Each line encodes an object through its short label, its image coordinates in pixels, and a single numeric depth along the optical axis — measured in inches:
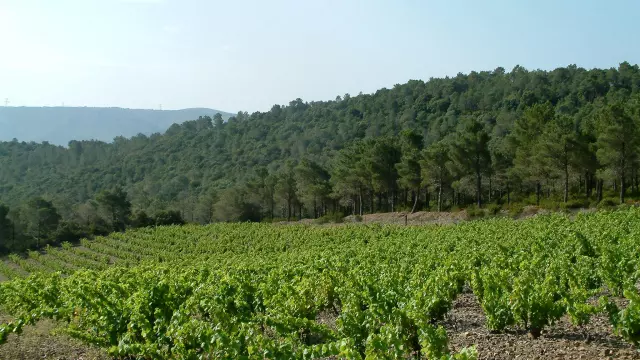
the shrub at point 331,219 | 2164.1
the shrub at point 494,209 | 1725.1
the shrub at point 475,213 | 1737.2
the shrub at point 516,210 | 1619.1
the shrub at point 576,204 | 1584.6
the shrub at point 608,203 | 1501.0
